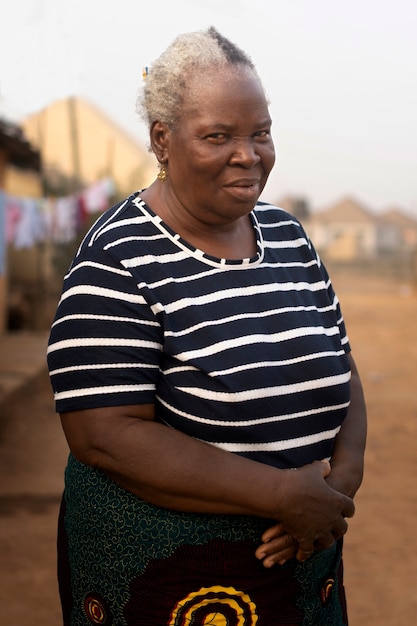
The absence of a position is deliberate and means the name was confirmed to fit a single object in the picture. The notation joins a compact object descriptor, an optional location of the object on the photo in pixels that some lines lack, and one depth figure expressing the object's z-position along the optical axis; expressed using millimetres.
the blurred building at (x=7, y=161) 9867
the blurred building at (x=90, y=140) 38031
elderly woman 1597
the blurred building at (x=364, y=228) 55188
